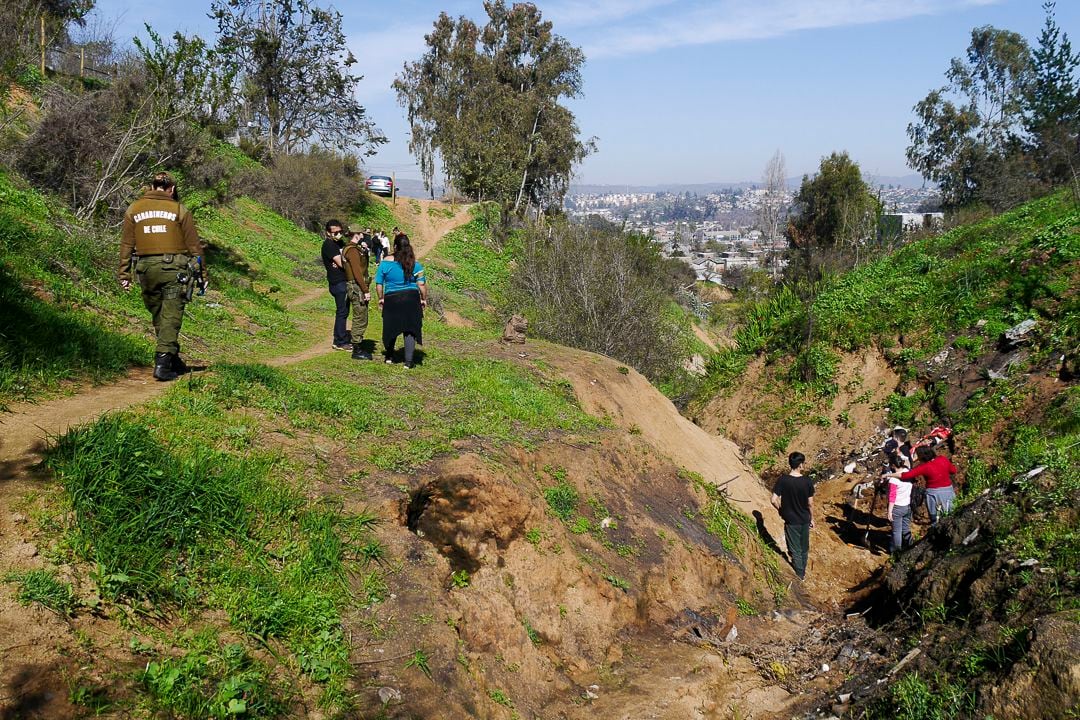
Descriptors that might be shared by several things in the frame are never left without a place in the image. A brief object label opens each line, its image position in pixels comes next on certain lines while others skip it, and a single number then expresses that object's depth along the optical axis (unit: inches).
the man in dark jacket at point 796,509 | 361.1
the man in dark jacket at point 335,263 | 376.8
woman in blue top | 344.8
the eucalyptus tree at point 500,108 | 1551.4
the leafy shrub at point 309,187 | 1111.6
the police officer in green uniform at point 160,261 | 267.4
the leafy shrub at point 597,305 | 697.6
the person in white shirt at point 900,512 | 368.2
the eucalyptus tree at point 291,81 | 1300.4
